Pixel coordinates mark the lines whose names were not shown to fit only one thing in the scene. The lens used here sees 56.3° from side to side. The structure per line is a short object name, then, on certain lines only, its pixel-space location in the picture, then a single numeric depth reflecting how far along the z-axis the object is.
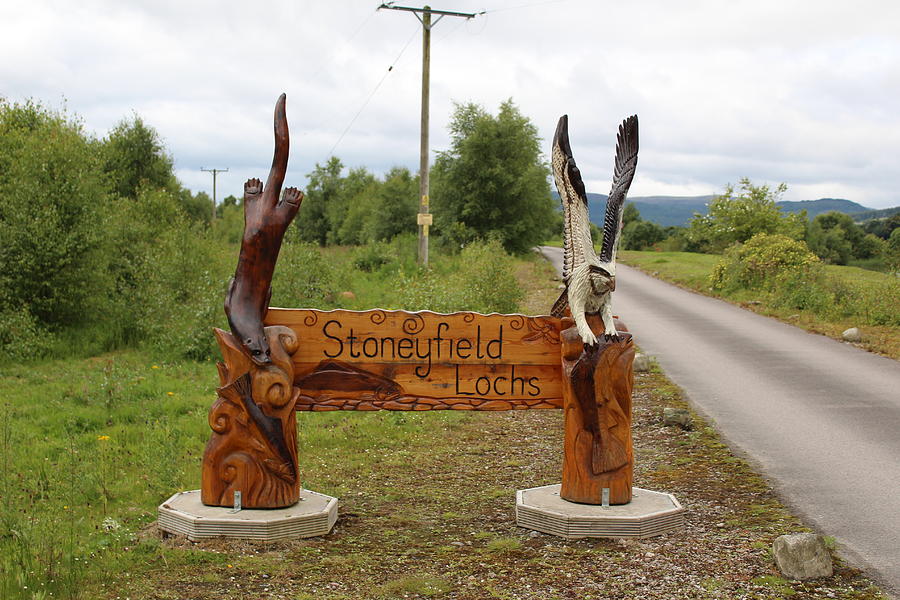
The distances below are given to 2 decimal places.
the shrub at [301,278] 15.14
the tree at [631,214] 74.59
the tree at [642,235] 69.25
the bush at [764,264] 20.38
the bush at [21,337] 13.57
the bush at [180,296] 13.54
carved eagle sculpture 5.93
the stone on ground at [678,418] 9.15
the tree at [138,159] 29.81
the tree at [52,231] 14.59
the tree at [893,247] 42.88
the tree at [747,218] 31.34
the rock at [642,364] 12.46
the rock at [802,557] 4.93
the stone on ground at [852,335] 15.05
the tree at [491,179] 33.00
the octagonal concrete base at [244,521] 5.57
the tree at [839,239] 52.84
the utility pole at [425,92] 21.30
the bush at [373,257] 26.17
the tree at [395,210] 40.91
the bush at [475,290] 13.59
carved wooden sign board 6.05
